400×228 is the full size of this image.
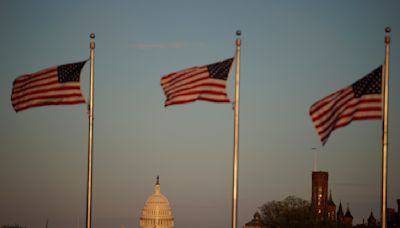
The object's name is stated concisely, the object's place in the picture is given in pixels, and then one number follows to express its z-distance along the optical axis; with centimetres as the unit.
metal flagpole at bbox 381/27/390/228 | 6025
